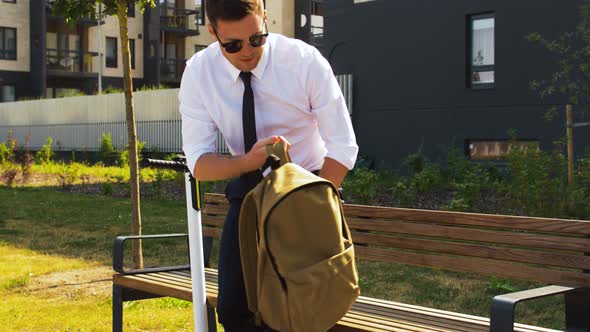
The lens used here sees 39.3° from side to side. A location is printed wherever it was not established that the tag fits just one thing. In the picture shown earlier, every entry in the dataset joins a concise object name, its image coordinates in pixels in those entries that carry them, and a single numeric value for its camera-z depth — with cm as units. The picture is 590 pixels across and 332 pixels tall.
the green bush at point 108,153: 2533
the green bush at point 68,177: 1767
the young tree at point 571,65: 1473
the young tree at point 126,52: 722
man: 322
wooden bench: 354
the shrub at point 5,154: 2250
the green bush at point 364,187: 1159
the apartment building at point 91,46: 4400
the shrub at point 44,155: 2505
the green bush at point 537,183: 964
